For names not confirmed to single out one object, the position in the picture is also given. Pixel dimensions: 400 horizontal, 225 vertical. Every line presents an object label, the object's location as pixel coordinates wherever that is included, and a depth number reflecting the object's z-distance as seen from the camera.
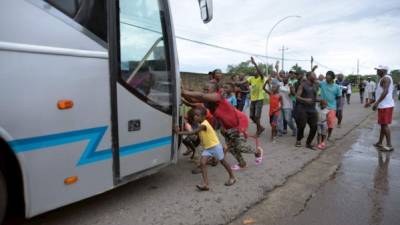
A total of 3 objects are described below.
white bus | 2.80
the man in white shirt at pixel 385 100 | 7.37
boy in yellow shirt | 4.78
